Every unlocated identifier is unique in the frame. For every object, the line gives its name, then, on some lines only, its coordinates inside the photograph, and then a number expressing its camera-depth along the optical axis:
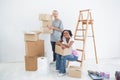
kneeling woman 3.55
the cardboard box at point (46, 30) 3.94
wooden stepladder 4.14
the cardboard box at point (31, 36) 3.71
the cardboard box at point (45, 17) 3.85
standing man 3.99
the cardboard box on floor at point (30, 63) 3.80
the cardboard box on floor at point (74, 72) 3.42
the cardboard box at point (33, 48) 3.80
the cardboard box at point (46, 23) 3.89
